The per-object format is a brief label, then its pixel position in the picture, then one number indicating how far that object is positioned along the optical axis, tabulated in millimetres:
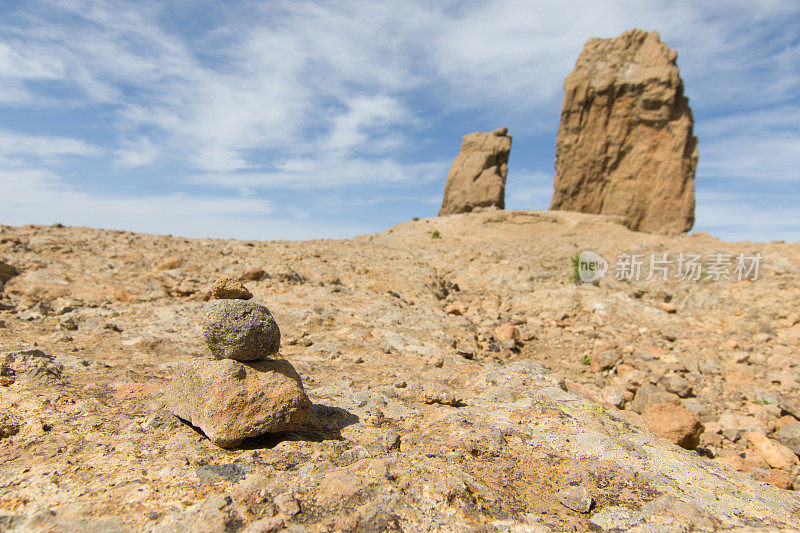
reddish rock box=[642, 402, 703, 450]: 3850
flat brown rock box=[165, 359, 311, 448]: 2621
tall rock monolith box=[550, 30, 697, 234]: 22078
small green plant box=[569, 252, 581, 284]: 10202
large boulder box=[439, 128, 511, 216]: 24688
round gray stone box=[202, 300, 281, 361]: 2857
